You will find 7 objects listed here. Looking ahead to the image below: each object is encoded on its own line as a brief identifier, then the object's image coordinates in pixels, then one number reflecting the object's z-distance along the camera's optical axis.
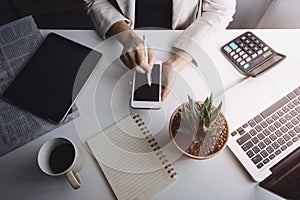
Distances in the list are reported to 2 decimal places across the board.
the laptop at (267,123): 0.75
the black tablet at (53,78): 0.82
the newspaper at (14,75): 0.80
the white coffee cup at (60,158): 0.72
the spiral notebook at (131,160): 0.75
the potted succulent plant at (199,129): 0.72
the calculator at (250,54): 0.87
